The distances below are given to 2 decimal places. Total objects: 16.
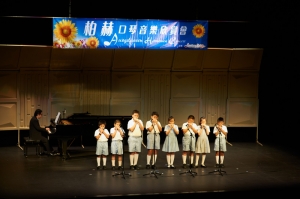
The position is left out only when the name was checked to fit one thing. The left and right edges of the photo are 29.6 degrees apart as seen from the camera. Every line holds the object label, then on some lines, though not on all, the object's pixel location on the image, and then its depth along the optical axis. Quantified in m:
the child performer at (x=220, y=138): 13.55
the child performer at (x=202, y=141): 13.71
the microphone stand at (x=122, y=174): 12.93
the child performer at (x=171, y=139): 13.62
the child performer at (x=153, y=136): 13.45
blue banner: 15.16
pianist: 15.13
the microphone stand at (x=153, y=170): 13.11
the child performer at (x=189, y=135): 13.66
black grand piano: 14.46
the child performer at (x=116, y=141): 13.31
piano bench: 15.08
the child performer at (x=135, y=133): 13.52
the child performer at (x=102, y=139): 13.41
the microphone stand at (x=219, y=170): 13.32
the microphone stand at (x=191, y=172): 13.23
